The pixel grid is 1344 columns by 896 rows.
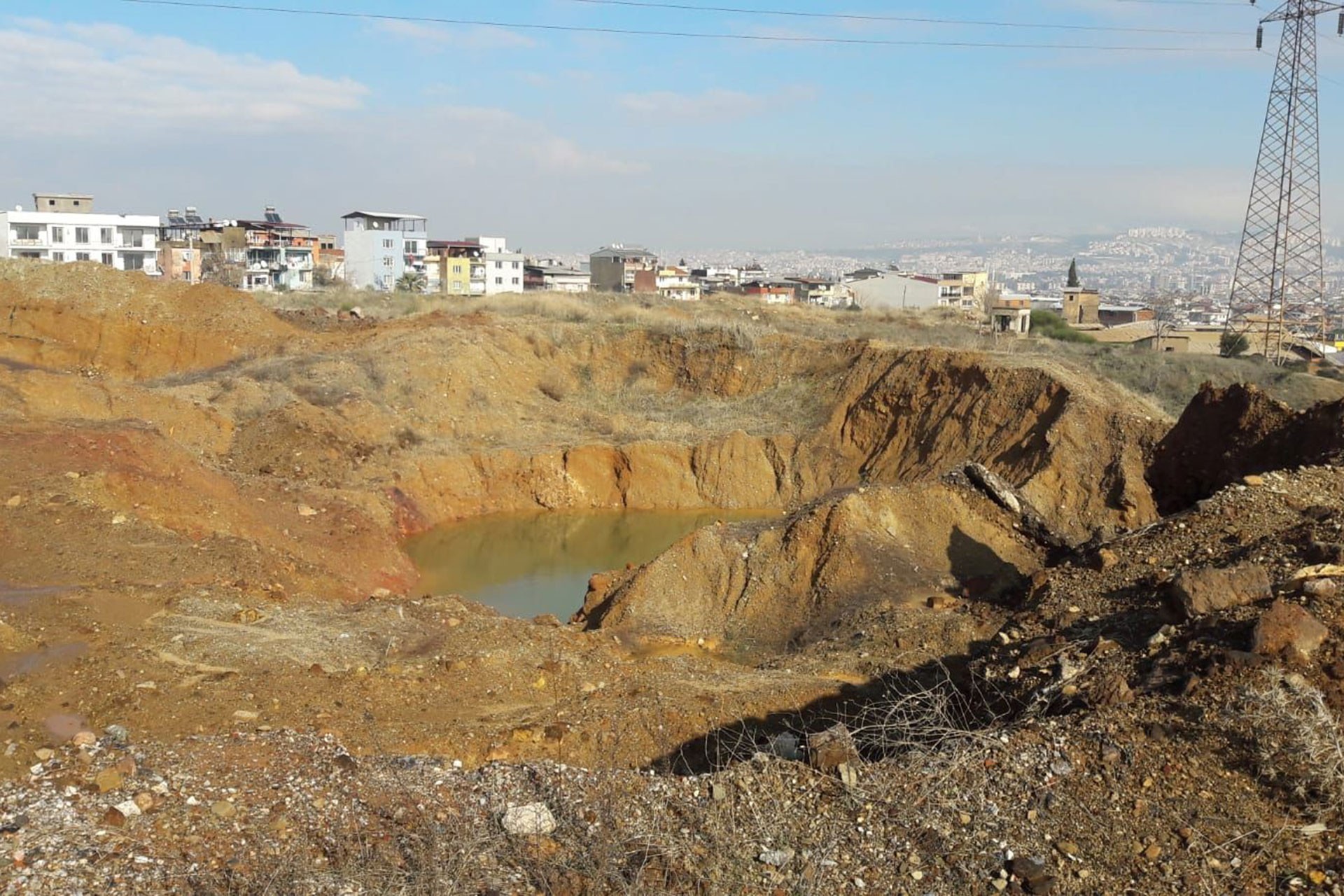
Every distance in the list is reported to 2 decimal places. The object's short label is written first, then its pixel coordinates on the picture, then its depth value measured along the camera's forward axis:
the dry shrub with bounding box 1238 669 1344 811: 6.36
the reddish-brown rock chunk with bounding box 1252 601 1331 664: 7.36
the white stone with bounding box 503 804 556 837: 6.77
